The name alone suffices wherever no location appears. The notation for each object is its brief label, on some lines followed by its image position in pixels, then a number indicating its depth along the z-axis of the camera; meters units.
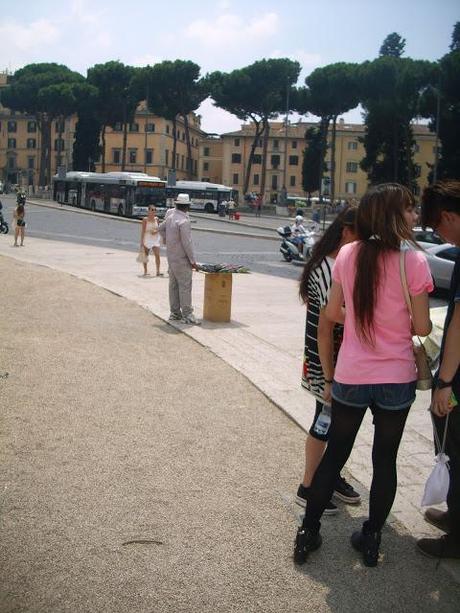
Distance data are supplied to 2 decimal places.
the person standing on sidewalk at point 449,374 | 3.40
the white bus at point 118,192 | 44.38
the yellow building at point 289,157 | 103.62
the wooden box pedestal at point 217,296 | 10.11
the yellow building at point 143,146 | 102.00
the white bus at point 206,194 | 60.50
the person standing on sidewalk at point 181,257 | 9.85
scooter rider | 21.62
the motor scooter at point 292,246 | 21.27
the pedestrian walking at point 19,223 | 22.04
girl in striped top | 3.73
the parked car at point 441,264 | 14.80
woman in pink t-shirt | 3.30
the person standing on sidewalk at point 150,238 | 15.45
